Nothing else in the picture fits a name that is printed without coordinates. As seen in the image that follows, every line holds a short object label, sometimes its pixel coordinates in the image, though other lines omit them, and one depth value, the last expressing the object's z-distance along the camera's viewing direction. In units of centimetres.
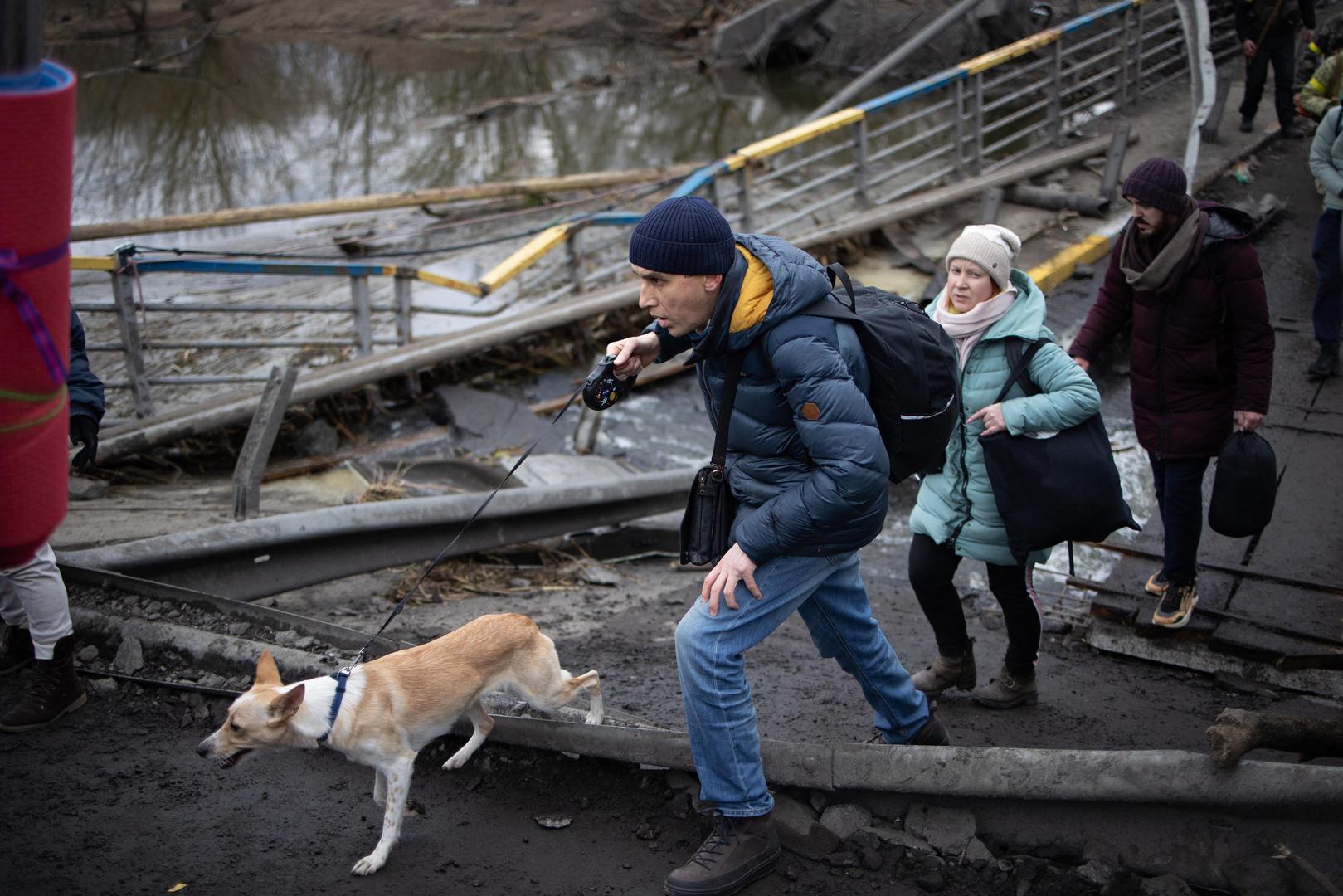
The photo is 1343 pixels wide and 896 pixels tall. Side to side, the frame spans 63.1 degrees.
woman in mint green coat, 390
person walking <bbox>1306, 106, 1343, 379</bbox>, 643
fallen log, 306
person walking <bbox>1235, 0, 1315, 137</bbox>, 1050
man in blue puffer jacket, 294
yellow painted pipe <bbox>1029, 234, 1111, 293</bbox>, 877
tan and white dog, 330
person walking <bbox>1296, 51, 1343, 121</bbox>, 753
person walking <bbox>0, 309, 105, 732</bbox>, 390
